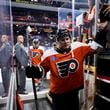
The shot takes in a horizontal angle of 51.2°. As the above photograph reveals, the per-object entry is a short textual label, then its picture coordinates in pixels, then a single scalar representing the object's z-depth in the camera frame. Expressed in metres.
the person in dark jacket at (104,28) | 0.96
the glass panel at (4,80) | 0.57
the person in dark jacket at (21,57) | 2.33
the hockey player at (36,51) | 2.87
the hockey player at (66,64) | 1.15
